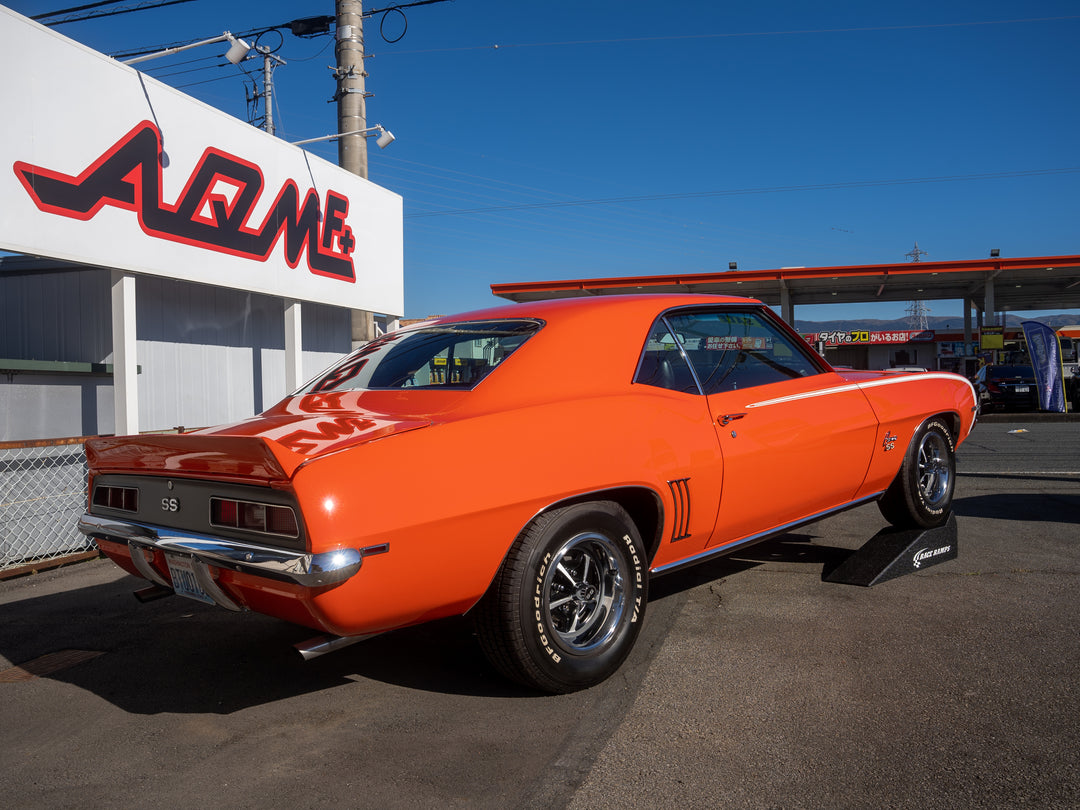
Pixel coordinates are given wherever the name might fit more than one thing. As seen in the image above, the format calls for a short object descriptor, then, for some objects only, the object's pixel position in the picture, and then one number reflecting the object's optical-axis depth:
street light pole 16.02
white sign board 7.11
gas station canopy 30.47
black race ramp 4.45
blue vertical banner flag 18.33
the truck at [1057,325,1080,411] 21.73
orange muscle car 2.56
